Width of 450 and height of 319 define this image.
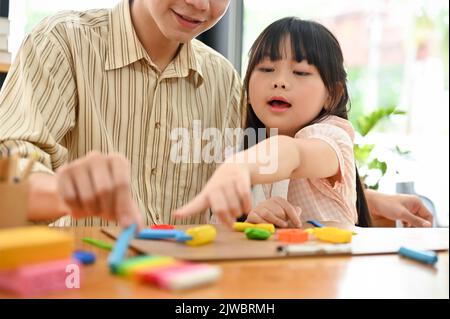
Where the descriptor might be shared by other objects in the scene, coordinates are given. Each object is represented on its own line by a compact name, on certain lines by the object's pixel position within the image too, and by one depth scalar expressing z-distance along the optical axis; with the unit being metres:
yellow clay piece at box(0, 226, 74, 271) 0.57
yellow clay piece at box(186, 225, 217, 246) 0.84
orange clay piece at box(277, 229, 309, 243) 0.89
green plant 2.47
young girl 1.17
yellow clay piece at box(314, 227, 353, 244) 0.90
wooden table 0.61
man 1.44
